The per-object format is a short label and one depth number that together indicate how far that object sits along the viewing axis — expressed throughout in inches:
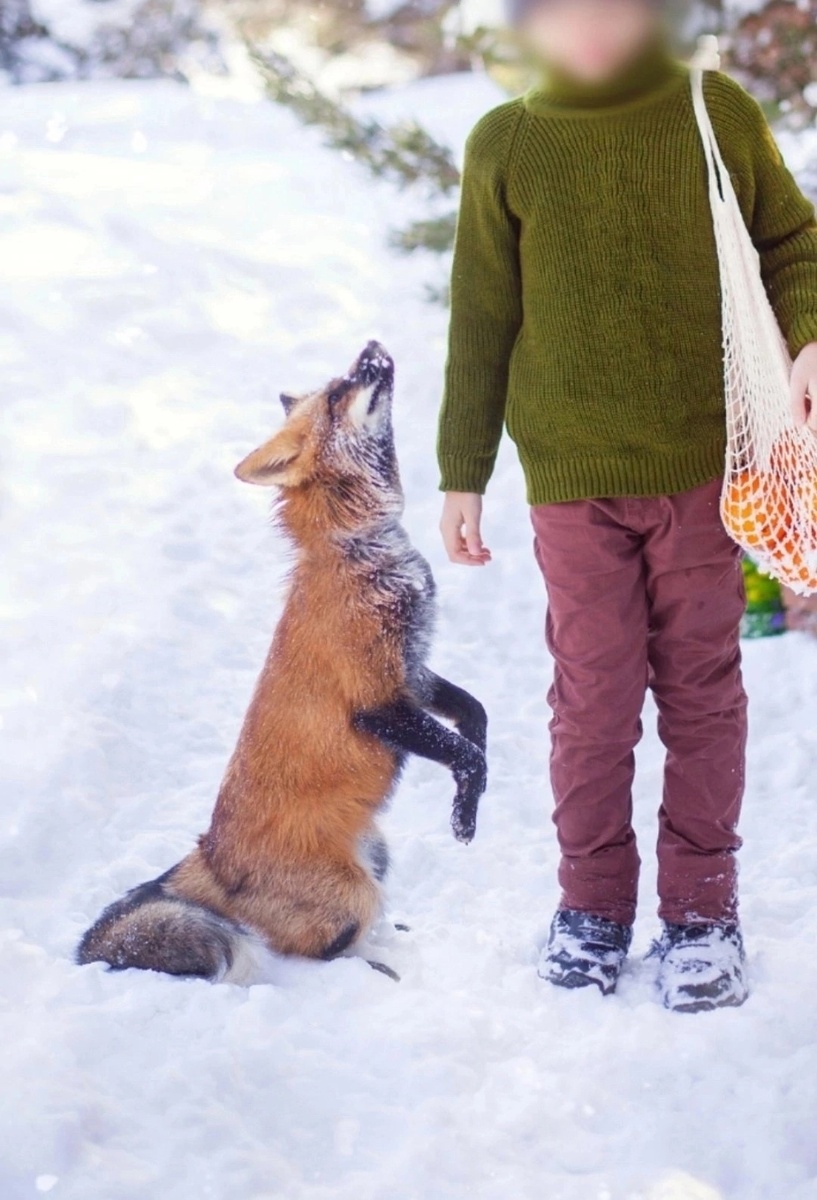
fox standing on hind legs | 87.0
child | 79.4
